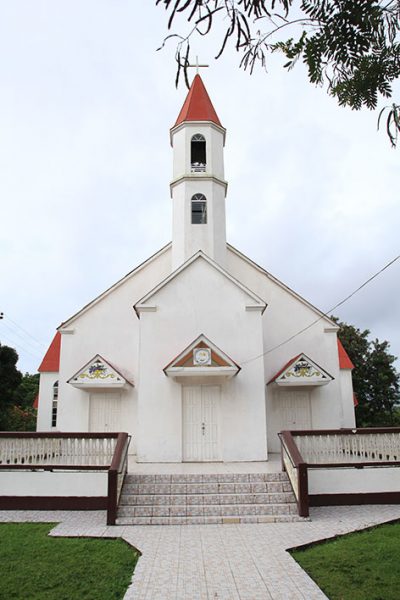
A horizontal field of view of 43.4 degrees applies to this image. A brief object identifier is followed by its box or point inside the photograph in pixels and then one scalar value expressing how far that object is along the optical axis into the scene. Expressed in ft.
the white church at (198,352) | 51.13
